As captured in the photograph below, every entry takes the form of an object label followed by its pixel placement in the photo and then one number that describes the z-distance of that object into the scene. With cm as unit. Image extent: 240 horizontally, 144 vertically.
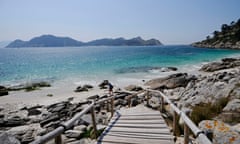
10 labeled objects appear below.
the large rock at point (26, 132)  628
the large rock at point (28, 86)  2034
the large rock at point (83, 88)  1789
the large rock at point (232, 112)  452
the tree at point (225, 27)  9415
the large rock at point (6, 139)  331
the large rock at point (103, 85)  1929
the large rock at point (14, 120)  859
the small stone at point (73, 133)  543
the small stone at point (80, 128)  584
